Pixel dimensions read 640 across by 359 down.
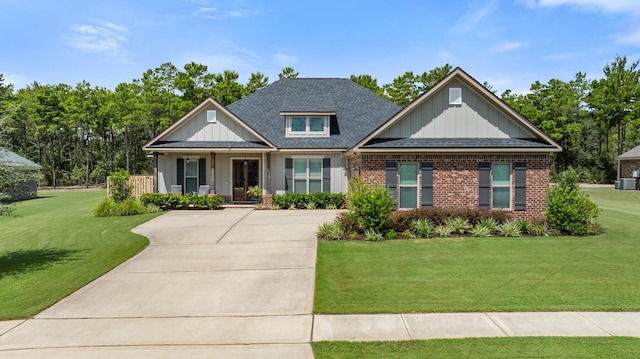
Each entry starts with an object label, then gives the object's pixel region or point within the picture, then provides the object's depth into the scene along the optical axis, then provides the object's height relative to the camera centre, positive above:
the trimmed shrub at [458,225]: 13.14 -1.92
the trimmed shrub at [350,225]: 12.99 -1.89
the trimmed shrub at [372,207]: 12.59 -1.28
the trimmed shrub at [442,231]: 12.84 -2.07
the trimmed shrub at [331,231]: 12.52 -2.04
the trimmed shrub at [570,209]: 13.10 -1.42
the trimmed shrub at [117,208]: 17.98 -1.82
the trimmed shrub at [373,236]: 12.27 -2.12
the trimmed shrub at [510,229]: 12.94 -2.06
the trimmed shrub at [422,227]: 12.77 -1.95
